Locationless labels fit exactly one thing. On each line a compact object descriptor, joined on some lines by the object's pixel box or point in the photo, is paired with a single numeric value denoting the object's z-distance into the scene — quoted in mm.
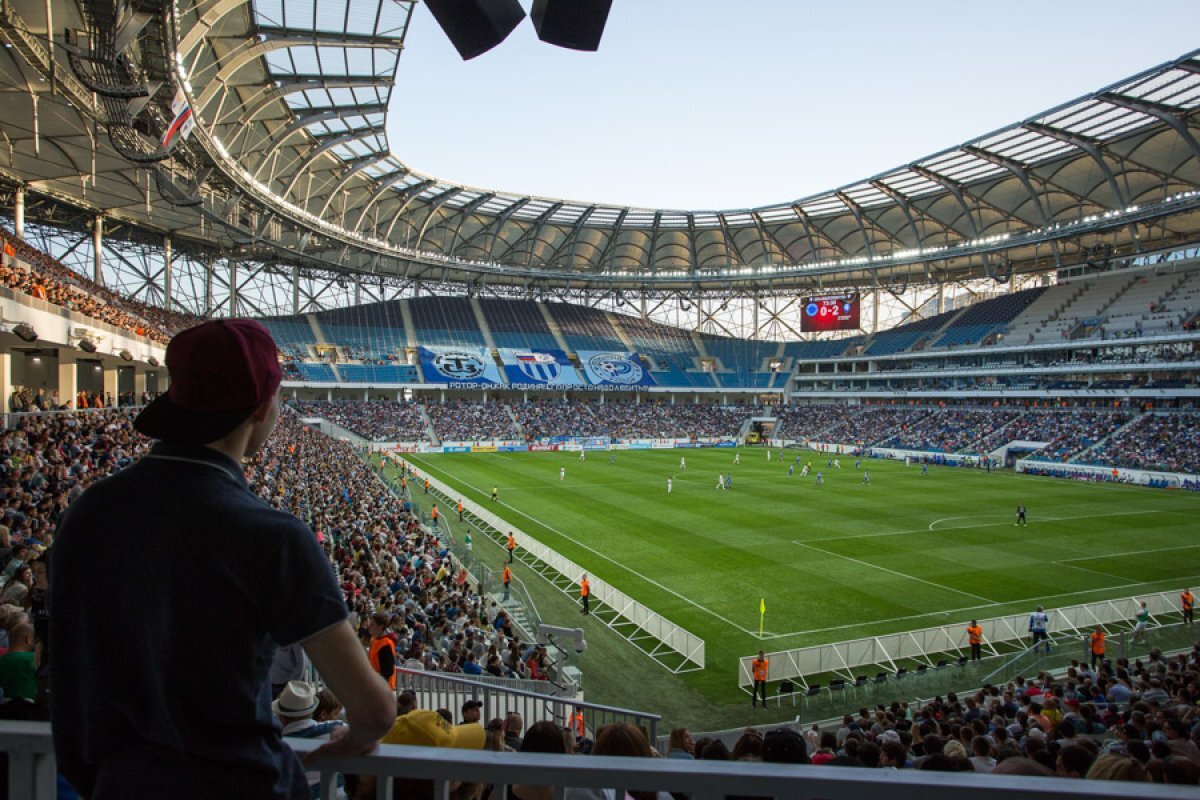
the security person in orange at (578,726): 8214
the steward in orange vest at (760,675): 13688
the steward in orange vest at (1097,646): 14594
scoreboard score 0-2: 68312
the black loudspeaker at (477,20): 5391
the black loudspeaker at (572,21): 5504
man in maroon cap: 1564
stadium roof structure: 23688
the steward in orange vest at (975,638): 15602
